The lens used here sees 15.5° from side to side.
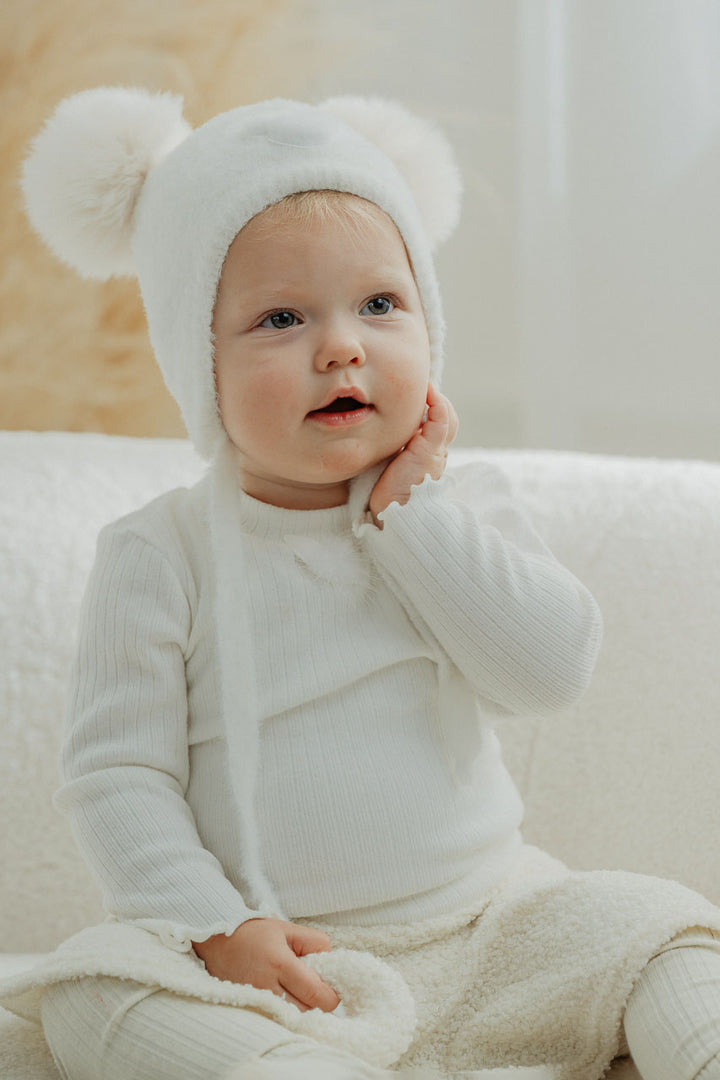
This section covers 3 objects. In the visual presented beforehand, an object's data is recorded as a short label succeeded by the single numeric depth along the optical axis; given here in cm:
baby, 120
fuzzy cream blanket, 117
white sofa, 142
